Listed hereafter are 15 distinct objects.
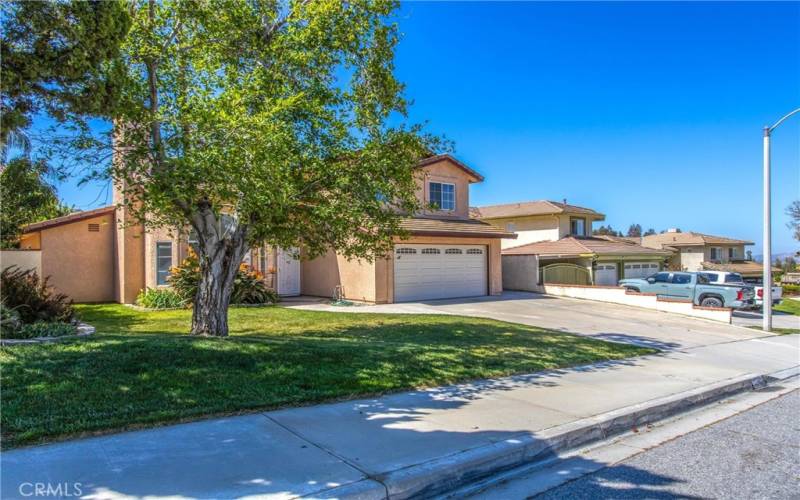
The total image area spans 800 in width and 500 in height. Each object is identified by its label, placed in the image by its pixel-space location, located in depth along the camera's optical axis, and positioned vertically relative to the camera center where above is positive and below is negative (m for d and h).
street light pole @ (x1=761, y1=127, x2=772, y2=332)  15.80 +0.03
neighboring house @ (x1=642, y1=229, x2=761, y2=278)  43.19 +0.54
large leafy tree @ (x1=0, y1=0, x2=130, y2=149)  5.49 +2.35
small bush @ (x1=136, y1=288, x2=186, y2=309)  16.36 -1.28
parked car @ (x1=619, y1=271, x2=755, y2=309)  19.45 -1.27
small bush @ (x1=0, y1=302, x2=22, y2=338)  8.66 -1.08
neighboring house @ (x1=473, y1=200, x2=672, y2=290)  26.00 +0.47
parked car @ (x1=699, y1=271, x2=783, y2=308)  20.17 -0.81
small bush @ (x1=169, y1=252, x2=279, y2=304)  16.86 -0.84
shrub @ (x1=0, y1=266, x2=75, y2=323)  10.20 -0.82
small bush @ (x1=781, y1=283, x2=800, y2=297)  37.75 -2.40
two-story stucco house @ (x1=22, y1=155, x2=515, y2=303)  17.50 +0.01
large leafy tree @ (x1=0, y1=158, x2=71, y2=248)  10.81 +1.97
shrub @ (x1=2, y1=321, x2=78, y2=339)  8.66 -1.25
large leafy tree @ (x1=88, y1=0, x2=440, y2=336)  8.03 +2.29
